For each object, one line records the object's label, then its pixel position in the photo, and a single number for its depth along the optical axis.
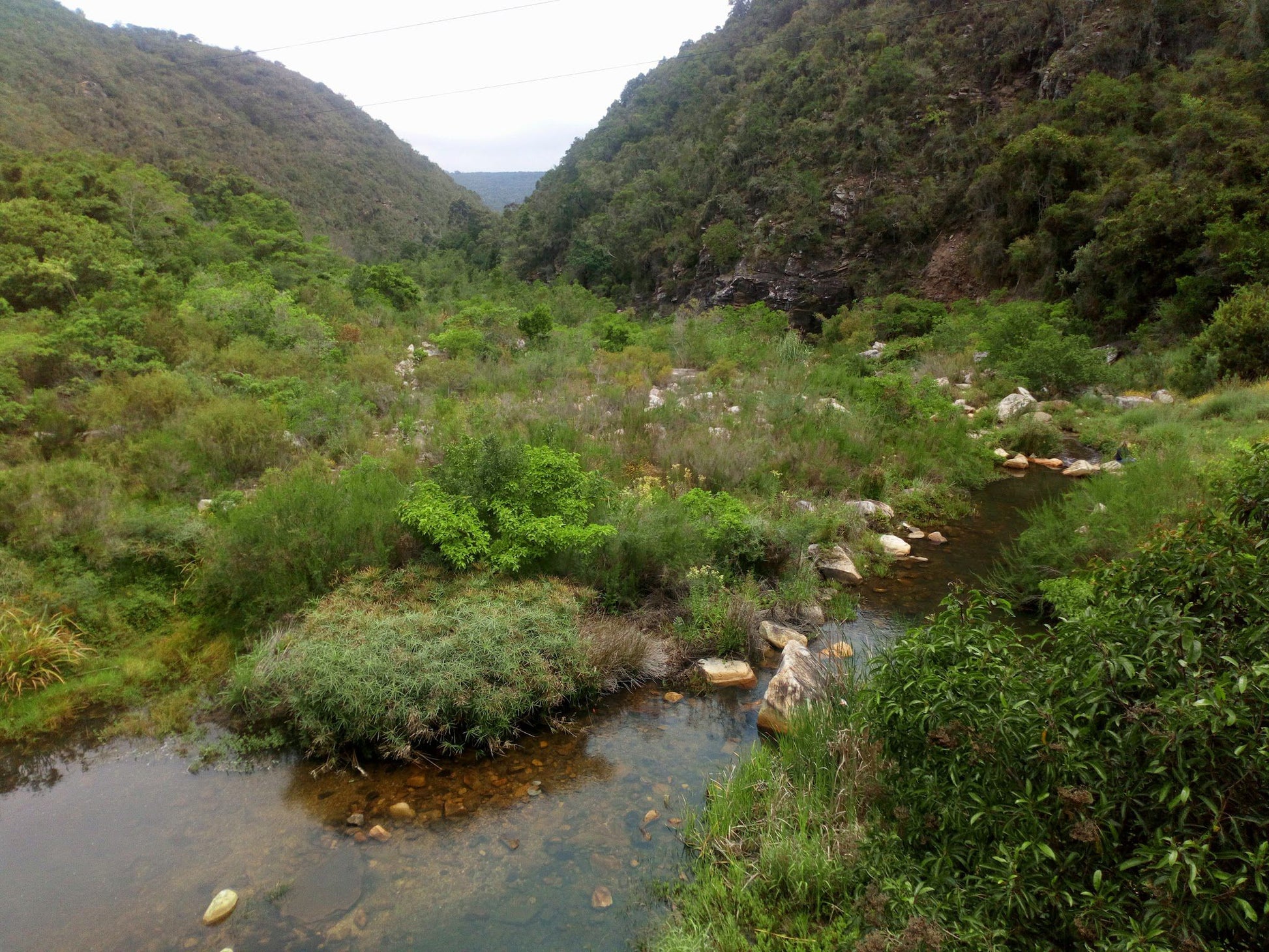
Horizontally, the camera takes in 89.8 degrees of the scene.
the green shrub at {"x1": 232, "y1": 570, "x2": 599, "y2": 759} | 4.79
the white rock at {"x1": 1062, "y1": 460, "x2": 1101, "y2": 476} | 11.05
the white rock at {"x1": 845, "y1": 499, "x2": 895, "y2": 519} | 9.12
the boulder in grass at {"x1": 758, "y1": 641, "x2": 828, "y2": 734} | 4.97
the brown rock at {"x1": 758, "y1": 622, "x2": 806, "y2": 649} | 6.36
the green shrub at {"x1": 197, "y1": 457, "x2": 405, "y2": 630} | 6.07
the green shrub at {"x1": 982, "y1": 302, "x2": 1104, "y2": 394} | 14.77
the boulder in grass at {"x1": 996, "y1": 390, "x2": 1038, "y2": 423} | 13.62
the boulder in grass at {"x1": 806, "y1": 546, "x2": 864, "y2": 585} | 7.67
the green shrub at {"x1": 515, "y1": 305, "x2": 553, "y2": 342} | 17.84
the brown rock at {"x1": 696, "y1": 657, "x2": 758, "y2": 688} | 5.86
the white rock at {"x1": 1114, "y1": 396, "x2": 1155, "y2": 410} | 13.12
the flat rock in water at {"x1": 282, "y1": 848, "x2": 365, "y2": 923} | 3.66
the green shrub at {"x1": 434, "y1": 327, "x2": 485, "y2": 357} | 15.53
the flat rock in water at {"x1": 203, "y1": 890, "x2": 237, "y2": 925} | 3.58
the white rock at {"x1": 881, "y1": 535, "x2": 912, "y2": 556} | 8.35
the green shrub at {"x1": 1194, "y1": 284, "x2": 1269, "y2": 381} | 11.85
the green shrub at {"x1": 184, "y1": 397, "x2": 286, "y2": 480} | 8.38
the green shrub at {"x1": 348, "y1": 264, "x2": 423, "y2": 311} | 21.91
